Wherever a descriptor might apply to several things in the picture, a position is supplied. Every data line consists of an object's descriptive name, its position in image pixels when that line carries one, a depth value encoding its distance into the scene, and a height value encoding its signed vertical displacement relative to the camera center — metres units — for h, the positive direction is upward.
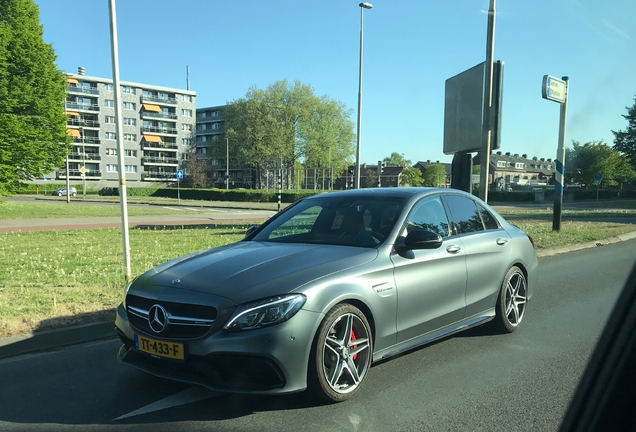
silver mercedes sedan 3.43 -0.94
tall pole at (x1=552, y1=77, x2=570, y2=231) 15.41 +0.00
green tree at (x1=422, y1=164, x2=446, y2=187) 111.75 -0.56
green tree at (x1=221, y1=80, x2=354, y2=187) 66.19 +5.29
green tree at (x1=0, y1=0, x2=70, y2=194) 27.08 +3.62
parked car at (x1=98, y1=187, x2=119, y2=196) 68.81 -3.17
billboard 13.09 +1.66
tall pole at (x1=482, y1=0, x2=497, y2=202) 12.90 +1.46
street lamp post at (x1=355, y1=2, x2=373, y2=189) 30.39 +5.12
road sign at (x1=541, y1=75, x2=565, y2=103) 13.78 +2.30
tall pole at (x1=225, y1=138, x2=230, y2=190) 69.90 +2.61
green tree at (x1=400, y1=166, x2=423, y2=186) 110.25 -1.45
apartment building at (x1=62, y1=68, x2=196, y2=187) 89.25 +7.31
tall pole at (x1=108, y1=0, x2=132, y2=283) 7.47 +0.57
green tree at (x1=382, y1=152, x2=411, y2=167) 155.66 +3.35
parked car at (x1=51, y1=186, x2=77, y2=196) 63.12 -3.07
